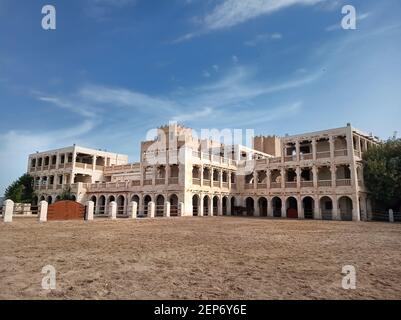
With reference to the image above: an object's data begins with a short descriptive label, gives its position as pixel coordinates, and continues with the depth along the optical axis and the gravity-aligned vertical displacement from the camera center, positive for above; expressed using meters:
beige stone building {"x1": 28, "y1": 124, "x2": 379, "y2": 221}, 29.25 +2.96
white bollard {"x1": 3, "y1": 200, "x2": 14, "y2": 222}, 17.91 -0.44
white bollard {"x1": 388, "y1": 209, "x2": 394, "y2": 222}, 26.02 -1.04
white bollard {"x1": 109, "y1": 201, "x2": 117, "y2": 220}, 24.25 -0.60
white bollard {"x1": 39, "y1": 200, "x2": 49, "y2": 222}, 19.70 -0.54
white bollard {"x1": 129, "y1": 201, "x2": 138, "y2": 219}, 25.20 -0.65
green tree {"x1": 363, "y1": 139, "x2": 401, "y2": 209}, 26.97 +3.08
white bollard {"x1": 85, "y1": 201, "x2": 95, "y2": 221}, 22.67 -0.60
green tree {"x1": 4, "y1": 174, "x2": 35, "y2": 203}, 39.81 +1.88
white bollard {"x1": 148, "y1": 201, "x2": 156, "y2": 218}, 26.58 -0.59
